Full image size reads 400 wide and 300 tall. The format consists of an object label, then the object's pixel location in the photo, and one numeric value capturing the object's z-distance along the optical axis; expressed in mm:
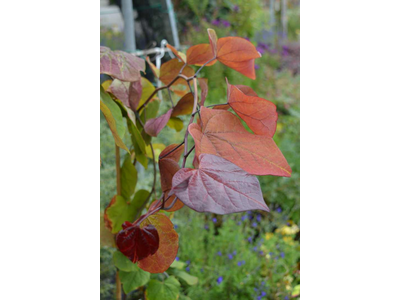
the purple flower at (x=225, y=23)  4920
